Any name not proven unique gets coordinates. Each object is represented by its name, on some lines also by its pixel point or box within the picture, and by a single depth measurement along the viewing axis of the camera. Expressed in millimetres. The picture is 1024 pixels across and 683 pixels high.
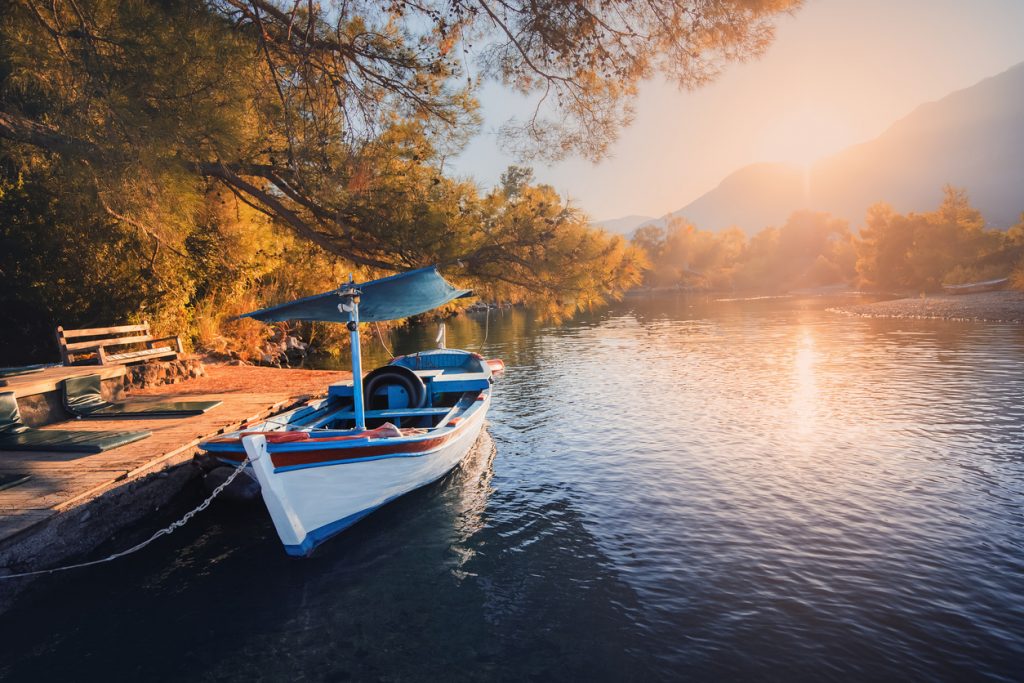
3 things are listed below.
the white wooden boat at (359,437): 6891
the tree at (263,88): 8594
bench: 13297
